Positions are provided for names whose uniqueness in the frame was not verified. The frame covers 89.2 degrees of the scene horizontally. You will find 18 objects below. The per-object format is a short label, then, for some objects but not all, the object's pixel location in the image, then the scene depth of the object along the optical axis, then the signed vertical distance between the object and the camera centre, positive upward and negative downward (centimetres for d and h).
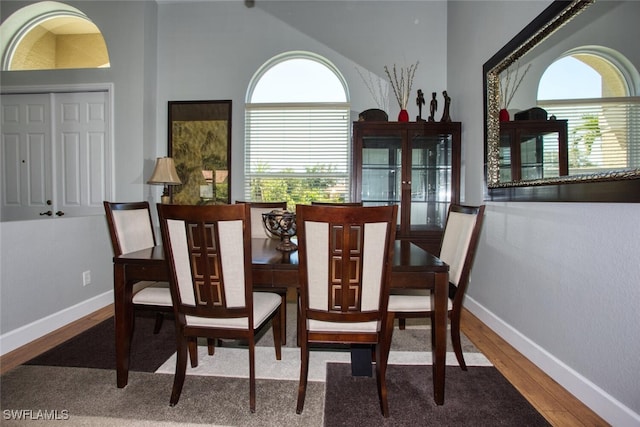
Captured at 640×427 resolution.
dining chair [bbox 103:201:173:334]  190 -19
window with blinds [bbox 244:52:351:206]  392 +92
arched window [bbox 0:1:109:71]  380 +204
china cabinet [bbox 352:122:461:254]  336 +39
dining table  160 -36
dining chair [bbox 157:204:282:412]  146 -30
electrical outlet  285 -60
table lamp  347 +39
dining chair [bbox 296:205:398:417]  139 -31
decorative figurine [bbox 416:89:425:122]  352 +117
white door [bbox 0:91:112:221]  372 +65
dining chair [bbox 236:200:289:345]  244 -9
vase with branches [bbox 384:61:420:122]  377 +150
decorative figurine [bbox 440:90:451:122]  338 +103
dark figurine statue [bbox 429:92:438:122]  341 +108
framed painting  393 +74
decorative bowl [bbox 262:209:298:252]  196 -11
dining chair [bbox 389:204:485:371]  181 -45
